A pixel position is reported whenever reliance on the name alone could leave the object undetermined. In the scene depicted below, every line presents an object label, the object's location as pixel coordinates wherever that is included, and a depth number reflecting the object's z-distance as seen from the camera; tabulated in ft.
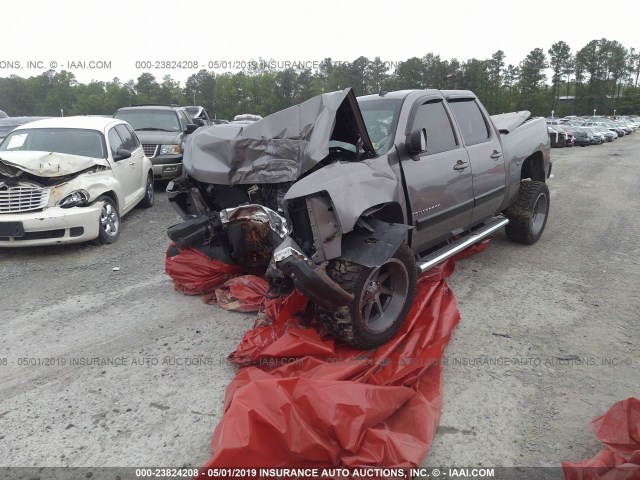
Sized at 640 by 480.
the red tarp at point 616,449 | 7.06
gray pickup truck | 10.55
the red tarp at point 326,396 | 7.60
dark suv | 33.22
